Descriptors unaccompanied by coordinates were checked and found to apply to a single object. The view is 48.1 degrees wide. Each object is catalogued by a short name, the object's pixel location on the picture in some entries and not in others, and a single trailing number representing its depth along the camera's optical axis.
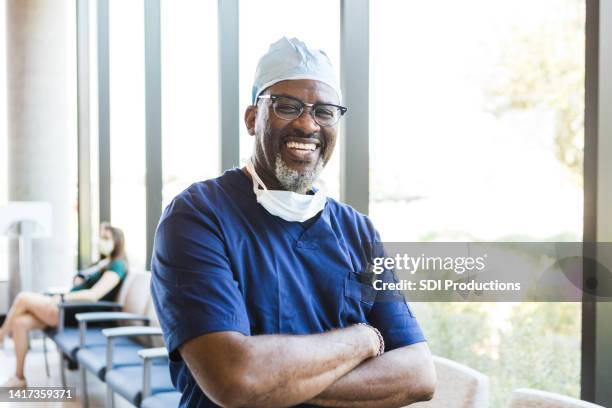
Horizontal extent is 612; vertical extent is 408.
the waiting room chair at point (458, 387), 1.88
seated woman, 5.25
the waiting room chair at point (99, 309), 4.81
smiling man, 1.29
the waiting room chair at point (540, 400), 1.57
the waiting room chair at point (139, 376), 3.31
